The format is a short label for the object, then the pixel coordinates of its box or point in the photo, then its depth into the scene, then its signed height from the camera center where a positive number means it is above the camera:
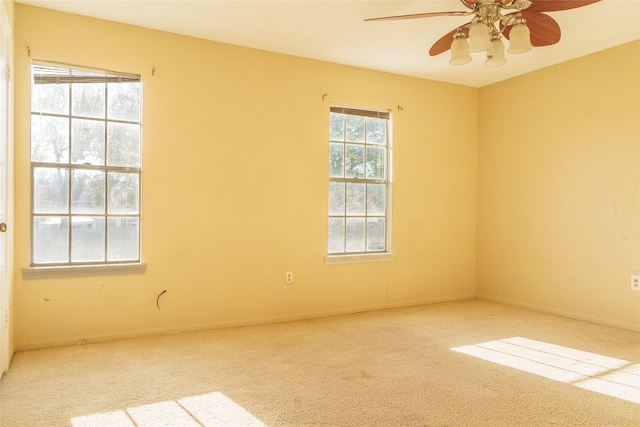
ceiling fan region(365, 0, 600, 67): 2.44 +1.15
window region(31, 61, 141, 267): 3.43 +0.38
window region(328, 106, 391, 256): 4.67 +0.37
